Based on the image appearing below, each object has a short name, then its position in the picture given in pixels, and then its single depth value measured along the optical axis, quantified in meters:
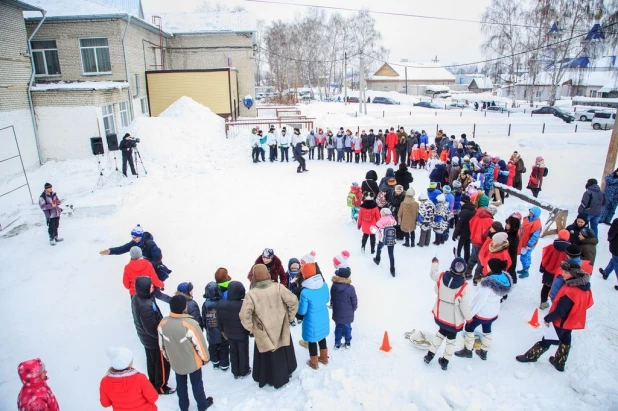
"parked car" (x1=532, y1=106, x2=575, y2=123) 33.04
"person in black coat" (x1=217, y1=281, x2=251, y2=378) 4.48
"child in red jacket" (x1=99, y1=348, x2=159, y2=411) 3.35
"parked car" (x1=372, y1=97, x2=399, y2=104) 54.12
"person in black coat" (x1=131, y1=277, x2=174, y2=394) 4.48
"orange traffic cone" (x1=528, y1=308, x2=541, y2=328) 5.72
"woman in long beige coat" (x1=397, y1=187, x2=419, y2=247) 8.16
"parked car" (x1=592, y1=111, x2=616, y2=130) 27.77
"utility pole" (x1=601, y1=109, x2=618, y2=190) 10.26
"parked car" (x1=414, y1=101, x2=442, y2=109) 49.22
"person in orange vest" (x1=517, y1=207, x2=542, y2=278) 6.95
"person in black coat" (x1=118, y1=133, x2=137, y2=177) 13.04
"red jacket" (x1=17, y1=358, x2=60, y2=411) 3.39
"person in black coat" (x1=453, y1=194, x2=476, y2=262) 7.57
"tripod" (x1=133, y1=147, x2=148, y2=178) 13.64
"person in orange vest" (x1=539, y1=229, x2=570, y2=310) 5.82
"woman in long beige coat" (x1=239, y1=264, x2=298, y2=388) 4.27
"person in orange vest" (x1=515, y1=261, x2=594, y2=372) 4.52
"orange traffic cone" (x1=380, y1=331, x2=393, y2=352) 5.23
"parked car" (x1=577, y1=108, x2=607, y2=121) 32.00
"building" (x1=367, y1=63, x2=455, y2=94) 73.19
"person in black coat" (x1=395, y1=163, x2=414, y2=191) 10.97
